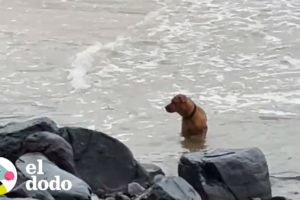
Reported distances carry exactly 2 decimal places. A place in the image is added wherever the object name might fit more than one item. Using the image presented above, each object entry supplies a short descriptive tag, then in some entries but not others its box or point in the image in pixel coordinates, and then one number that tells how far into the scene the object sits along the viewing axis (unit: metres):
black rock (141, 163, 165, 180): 10.68
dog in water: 13.45
